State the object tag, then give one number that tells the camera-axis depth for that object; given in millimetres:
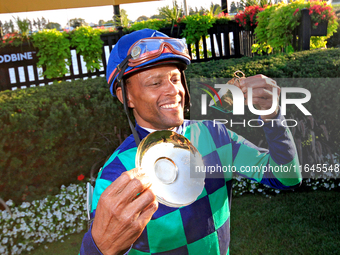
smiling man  1381
